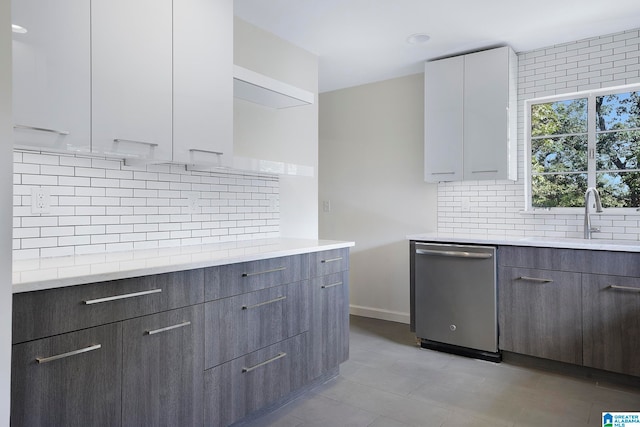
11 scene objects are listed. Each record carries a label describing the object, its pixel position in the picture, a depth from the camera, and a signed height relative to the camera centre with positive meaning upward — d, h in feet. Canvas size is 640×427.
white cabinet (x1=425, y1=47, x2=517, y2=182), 11.40 +2.82
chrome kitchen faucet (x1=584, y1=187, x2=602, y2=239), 10.50 +0.14
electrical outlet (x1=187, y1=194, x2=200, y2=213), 8.75 +0.23
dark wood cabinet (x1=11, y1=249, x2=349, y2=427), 4.56 -1.88
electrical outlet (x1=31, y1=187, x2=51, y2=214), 6.30 +0.21
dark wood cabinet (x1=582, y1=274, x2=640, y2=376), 8.95 -2.42
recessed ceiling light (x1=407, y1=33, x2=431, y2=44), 10.93 +4.73
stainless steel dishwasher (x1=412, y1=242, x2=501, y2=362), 10.58 -2.28
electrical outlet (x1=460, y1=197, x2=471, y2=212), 13.03 +0.31
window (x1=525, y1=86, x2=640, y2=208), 10.96 +1.84
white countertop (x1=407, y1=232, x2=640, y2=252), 9.18 -0.69
